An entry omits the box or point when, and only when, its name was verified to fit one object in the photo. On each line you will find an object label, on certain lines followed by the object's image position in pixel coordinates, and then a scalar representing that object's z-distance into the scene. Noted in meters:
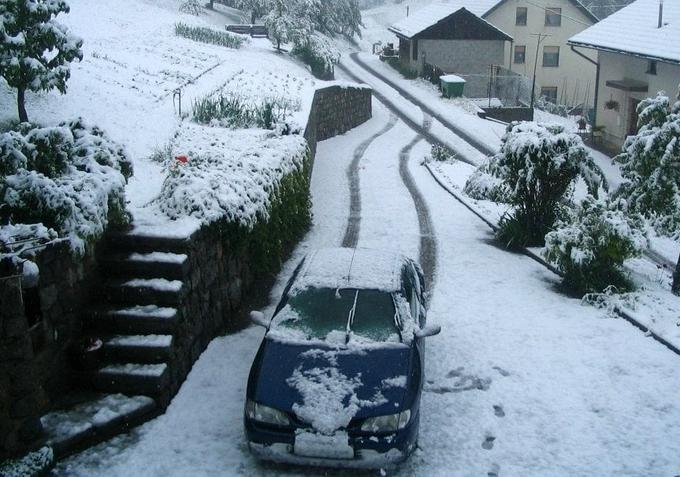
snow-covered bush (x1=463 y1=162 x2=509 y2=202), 17.08
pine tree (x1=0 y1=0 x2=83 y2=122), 12.34
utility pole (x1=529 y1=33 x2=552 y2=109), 47.16
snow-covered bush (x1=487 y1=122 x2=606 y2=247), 12.74
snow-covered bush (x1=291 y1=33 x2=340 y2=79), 39.53
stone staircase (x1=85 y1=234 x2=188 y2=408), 7.55
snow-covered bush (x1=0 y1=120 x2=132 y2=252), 7.21
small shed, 44.06
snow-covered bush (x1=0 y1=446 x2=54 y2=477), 6.18
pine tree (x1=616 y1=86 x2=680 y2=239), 11.43
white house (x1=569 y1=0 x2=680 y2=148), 25.20
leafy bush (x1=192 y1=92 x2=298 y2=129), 15.22
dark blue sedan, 6.31
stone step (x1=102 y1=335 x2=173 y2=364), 7.66
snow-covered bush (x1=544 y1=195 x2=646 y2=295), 10.95
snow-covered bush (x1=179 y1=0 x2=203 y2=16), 48.28
